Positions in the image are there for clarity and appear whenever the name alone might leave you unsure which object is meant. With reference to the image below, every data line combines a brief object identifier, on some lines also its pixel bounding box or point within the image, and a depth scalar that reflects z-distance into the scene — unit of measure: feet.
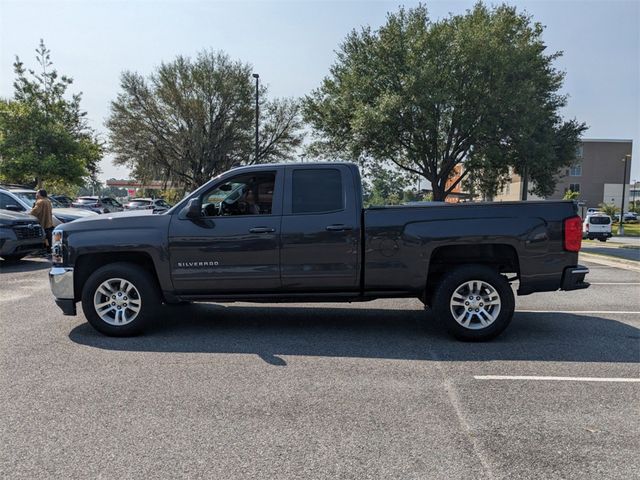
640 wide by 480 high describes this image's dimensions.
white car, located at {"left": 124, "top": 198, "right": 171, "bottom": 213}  102.41
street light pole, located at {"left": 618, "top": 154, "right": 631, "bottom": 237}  136.18
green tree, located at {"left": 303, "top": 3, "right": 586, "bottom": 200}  67.51
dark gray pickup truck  19.13
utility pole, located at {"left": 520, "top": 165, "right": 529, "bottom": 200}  75.92
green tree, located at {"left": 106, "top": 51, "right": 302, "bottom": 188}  119.85
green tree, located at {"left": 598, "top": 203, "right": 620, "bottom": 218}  157.99
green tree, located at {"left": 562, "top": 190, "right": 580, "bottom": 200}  189.88
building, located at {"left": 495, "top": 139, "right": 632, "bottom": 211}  244.63
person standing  43.75
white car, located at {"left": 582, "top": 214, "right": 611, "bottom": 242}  102.21
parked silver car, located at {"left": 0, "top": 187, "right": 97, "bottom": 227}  46.12
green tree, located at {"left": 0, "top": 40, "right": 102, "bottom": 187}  80.38
